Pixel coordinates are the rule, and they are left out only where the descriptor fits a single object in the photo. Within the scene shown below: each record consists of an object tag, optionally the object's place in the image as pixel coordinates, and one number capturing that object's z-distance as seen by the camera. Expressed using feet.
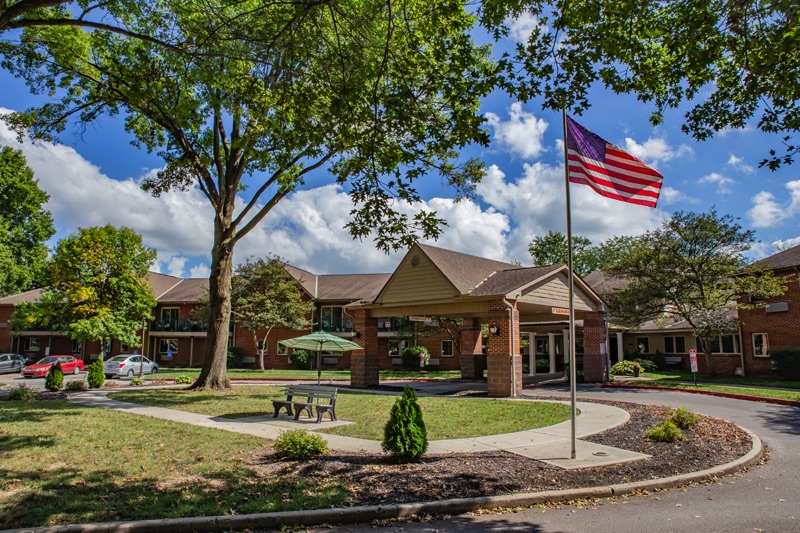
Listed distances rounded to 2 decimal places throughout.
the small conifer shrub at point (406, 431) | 27.20
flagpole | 28.60
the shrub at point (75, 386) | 69.62
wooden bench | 42.63
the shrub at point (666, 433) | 32.81
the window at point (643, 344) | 127.76
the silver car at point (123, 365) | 110.32
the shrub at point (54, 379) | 67.87
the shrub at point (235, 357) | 146.82
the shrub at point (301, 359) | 141.28
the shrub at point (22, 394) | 55.93
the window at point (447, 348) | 142.08
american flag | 31.58
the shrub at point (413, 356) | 135.23
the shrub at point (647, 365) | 112.63
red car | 112.78
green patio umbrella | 60.23
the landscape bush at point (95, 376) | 73.72
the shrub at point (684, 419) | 36.88
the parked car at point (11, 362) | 129.70
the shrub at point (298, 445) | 28.58
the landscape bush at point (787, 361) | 87.76
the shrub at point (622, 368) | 98.78
